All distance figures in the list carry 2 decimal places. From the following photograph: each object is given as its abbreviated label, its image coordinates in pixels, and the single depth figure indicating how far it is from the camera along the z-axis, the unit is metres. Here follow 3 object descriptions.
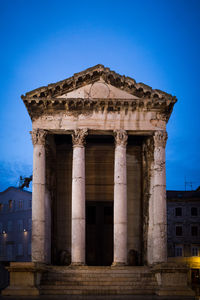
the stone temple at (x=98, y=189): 22.14
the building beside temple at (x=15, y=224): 59.38
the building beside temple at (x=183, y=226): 54.44
